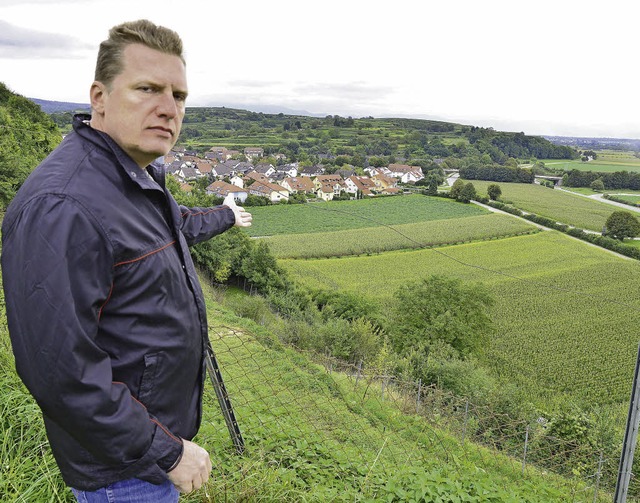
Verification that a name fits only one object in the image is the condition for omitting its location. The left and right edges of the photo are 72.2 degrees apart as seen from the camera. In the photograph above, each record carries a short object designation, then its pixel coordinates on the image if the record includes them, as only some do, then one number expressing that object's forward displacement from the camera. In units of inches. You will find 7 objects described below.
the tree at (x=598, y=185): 2691.9
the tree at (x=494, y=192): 2572.3
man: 40.4
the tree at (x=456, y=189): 2650.6
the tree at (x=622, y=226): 1734.7
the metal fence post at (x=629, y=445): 100.5
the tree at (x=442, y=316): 791.7
